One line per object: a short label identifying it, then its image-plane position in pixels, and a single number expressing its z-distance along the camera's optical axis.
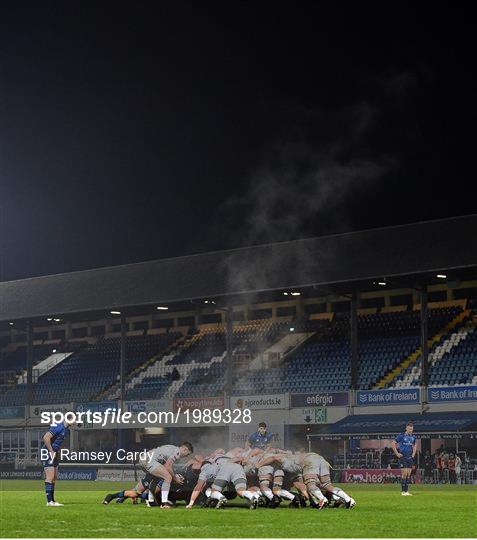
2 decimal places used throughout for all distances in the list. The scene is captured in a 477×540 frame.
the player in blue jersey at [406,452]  33.84
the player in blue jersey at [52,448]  25.64
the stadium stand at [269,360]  57.84
